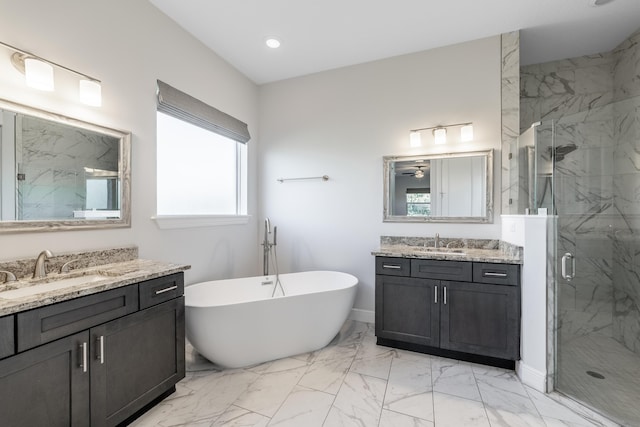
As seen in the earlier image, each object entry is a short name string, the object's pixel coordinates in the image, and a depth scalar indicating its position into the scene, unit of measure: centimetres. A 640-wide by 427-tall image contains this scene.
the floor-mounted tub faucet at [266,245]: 321
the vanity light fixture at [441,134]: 271
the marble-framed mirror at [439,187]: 271
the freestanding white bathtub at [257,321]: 205
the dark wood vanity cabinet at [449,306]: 218
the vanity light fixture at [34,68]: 153
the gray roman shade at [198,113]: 240
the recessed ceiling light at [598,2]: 220
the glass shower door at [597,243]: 209
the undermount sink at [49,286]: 139
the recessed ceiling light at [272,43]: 273
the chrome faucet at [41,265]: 156
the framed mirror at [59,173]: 154
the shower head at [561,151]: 215
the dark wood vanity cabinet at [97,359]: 116
